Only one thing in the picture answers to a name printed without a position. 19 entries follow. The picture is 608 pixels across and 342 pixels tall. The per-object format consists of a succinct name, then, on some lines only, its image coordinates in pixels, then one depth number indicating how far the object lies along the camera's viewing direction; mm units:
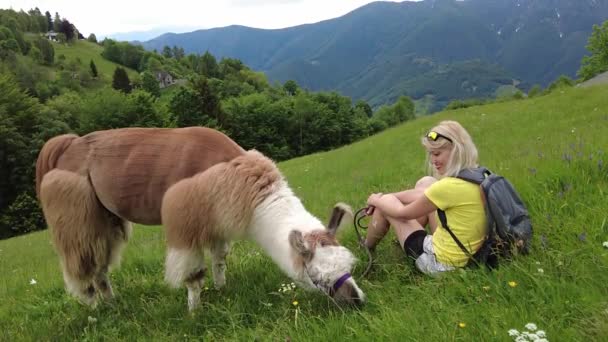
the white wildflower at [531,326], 1910
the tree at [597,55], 49719
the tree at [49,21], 146375
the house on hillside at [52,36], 136275
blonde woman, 3248
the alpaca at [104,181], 4074
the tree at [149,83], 99500
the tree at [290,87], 115225
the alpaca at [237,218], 3469
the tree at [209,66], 127875
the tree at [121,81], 94188
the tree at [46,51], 106375
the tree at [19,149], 38188
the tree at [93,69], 106119
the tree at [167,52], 160625
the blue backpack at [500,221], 3094
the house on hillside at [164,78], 118875
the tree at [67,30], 139875
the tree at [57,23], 142125
